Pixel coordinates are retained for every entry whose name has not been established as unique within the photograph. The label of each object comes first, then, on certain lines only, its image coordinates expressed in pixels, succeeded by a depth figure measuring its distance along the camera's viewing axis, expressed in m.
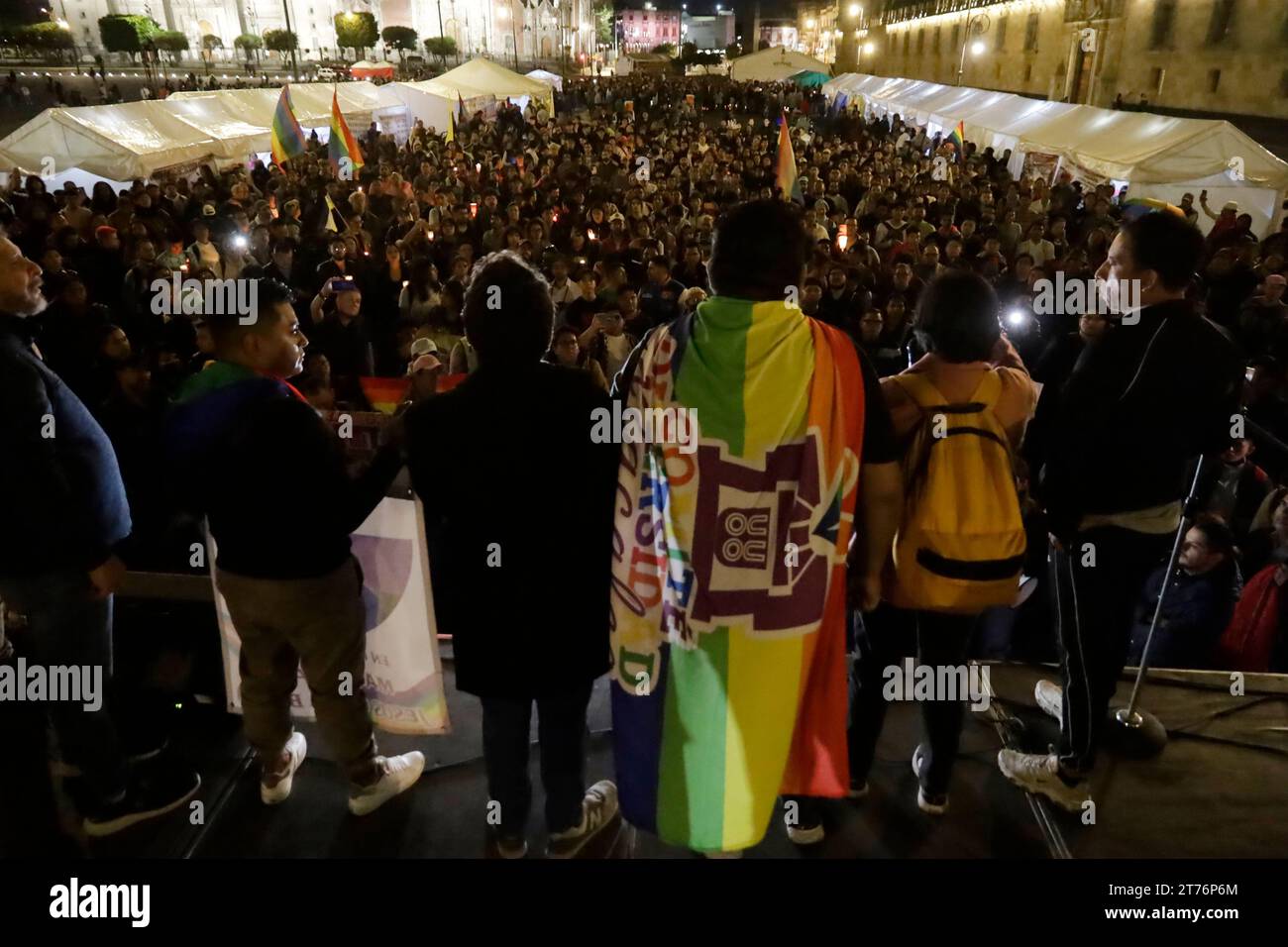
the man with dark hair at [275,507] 2.12
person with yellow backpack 2.08
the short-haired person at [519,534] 1.98
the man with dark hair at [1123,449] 2.27
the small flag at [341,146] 12.55
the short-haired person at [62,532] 2.23
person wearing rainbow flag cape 1.94
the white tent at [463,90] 21.73
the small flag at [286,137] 12.55
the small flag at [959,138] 18.41
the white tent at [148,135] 11.09
